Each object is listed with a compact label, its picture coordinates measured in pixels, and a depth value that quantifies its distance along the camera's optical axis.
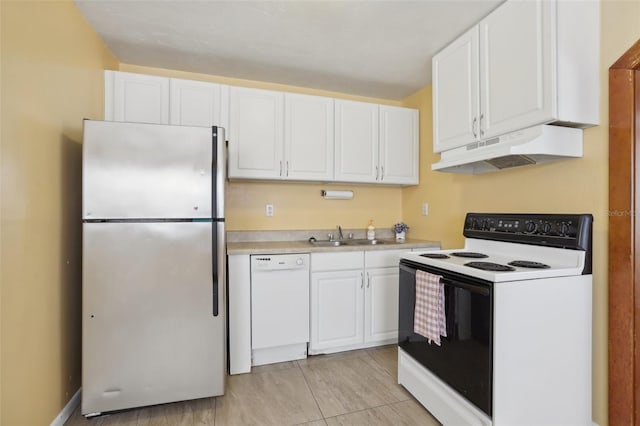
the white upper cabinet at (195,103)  2.38
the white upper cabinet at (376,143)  2.81
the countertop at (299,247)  2.24
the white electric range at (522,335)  1.34
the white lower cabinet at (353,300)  2.42
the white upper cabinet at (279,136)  2.52
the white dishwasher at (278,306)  2.26
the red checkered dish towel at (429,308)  1.63
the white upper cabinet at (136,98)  2.26
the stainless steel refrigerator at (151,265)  1.67
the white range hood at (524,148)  1.52
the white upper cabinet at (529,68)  1.45
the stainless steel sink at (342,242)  2.77
